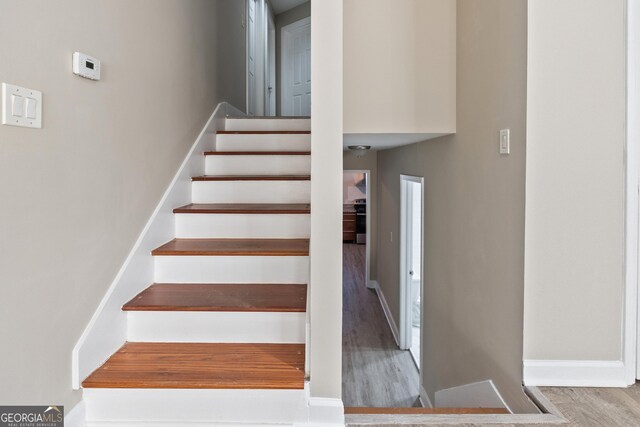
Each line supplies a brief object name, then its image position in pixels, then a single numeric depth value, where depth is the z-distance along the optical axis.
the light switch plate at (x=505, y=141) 1.93
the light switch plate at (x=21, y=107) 1.25
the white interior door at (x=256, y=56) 5.32
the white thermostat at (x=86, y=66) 1.57
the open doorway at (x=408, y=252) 4.32
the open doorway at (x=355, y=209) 9.84
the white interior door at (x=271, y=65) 6.98
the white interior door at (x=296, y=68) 7.28
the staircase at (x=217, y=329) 1.60
